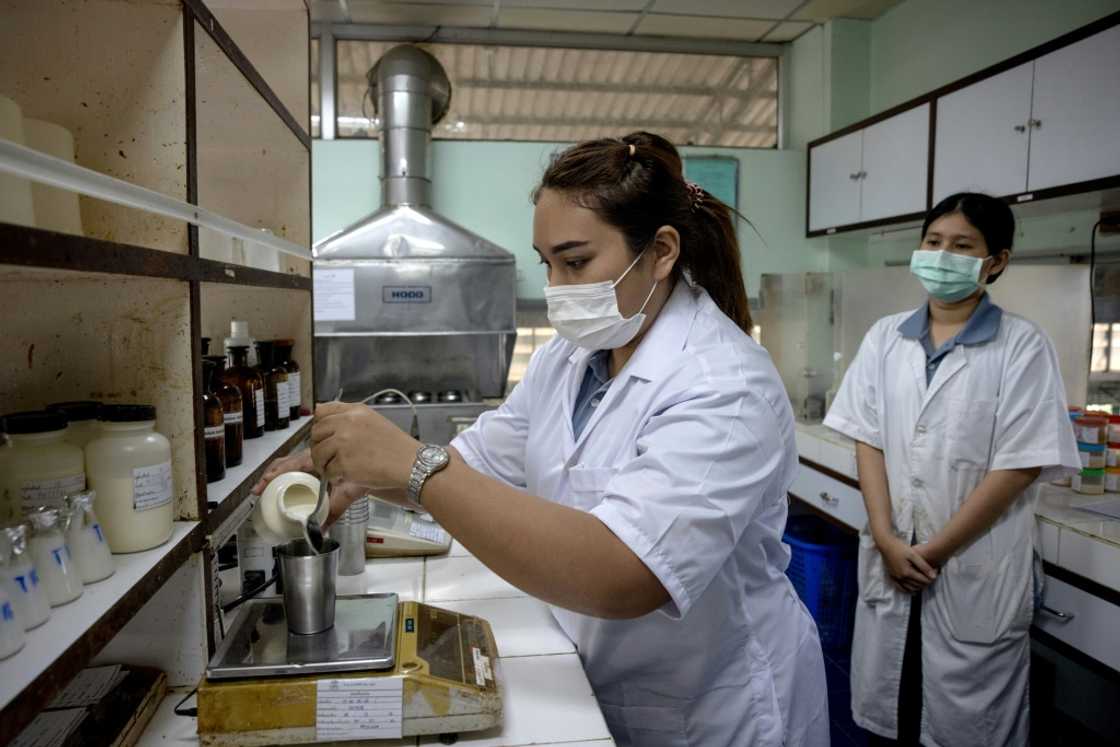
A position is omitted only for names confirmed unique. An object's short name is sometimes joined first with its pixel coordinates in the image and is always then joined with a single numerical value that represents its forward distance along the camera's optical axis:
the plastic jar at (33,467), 0.81
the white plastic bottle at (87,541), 0.81
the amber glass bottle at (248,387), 1.44
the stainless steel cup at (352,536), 1.49
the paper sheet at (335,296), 3.12
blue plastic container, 2.72
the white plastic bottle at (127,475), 0.89
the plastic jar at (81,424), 0.91
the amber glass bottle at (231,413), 1.29
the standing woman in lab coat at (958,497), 1.81
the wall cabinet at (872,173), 2.80
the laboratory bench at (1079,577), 1.69
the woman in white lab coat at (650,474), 0.91
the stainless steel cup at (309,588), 1.03
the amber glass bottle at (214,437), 1.17
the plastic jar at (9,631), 0.66
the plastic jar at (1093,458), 2.12
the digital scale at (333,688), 0.90
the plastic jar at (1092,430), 2.11
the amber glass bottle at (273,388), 1.60
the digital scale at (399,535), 1.59
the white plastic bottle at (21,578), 0.69
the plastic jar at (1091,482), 2.13
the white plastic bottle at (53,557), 0.76
